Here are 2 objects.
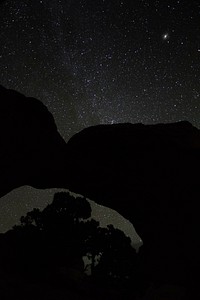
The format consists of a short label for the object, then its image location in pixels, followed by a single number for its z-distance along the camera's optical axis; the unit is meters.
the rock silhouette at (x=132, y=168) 12.30
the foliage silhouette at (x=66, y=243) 14.14
